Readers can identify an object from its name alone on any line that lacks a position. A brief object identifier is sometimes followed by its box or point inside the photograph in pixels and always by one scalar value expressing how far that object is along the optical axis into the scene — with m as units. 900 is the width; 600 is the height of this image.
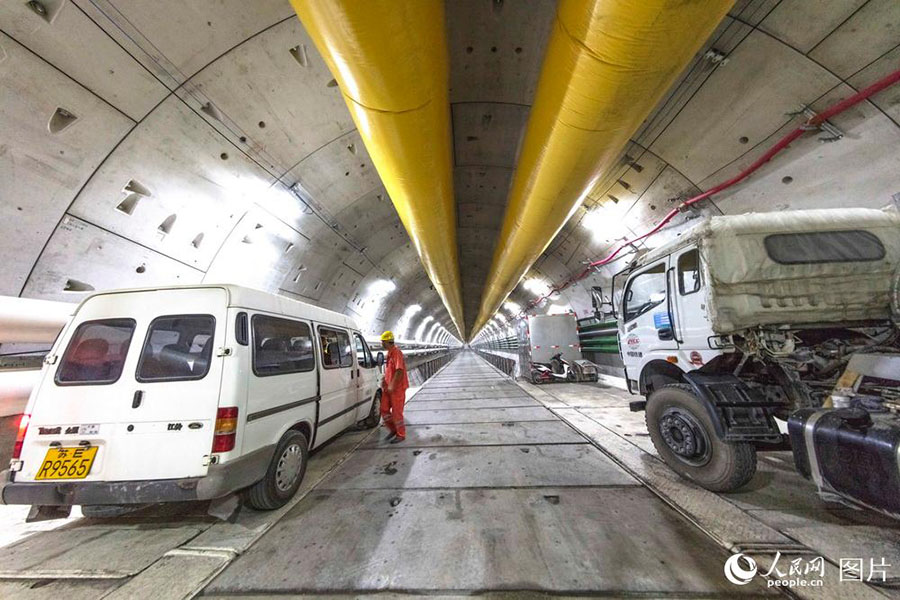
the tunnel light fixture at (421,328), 20.10
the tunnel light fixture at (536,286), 10.68
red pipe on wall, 2.62
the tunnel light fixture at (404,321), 14.27
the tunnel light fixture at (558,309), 10.60
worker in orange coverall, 4.23
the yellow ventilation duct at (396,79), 1.70
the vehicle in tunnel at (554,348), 8.96
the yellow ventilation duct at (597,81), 1.69
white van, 1.95
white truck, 2.30
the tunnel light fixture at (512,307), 15.81
